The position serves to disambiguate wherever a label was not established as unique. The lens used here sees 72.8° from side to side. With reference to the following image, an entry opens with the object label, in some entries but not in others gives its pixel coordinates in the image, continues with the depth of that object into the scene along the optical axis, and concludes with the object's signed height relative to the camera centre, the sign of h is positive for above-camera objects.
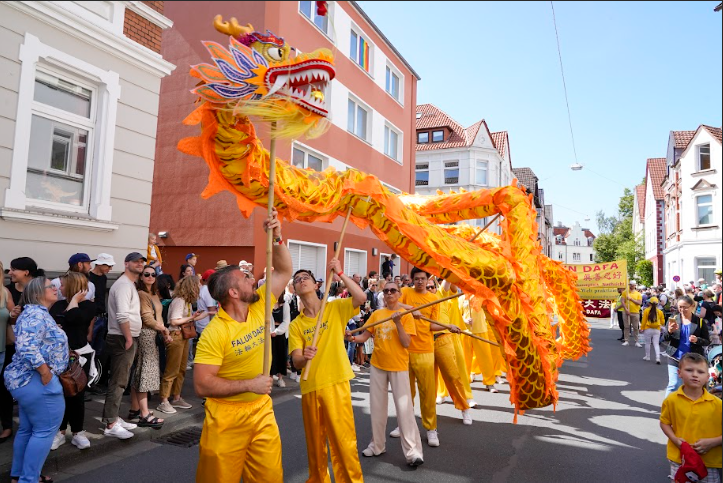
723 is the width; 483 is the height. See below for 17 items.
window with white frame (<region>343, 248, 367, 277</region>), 15.67 +0.44
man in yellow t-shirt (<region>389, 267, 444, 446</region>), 5.34 -1.00
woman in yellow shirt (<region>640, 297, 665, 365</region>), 11.72 -0.89
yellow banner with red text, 11.80 +0.12
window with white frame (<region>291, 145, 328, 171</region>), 12.86 +3.16
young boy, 3.35 -0.92
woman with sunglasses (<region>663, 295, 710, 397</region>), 5.85 -0.59
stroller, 4.25 -0.71
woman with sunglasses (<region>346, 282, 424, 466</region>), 4.84 -0.93
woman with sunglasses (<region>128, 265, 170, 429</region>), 5.38 -1.00
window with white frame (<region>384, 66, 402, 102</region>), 18.08 +7.29
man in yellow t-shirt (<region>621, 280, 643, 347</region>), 15.05 -0.60
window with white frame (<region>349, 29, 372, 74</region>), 15.49 +7.29
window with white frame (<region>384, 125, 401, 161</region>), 18.05 +5.05
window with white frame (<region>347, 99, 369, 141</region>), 15.45 +5.05
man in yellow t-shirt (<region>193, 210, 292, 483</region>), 2.81 -0.68
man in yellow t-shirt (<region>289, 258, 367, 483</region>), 3.66 -0.84
